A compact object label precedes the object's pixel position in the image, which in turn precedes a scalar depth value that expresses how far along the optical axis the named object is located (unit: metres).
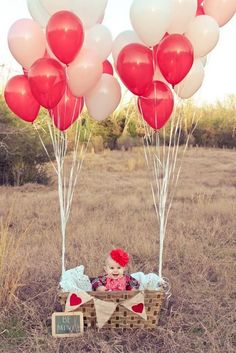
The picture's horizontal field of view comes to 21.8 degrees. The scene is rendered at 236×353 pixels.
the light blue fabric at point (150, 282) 3.95
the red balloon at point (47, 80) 3.73
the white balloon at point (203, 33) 3.92
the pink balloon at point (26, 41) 3.80
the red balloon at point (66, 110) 4.12
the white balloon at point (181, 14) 3.77
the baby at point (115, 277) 3.71
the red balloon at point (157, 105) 3.95
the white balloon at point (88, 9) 3.82
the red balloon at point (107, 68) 4.20
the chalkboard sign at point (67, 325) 3.68
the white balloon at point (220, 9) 4.09
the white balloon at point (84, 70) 3.83
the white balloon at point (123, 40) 3.95
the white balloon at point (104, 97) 4.08
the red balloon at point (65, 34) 3.62
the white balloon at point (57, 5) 3.82
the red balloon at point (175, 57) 3.70
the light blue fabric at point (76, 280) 3.79
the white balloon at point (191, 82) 4.10
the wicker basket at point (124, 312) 3.67
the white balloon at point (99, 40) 3.89
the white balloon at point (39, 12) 4.07
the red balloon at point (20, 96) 3.99
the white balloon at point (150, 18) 3.65
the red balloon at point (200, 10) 4.14
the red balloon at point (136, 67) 3.73
